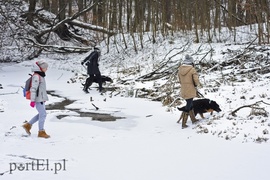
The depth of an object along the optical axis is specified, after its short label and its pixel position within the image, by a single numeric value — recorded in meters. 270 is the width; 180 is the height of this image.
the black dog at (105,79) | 14.48
